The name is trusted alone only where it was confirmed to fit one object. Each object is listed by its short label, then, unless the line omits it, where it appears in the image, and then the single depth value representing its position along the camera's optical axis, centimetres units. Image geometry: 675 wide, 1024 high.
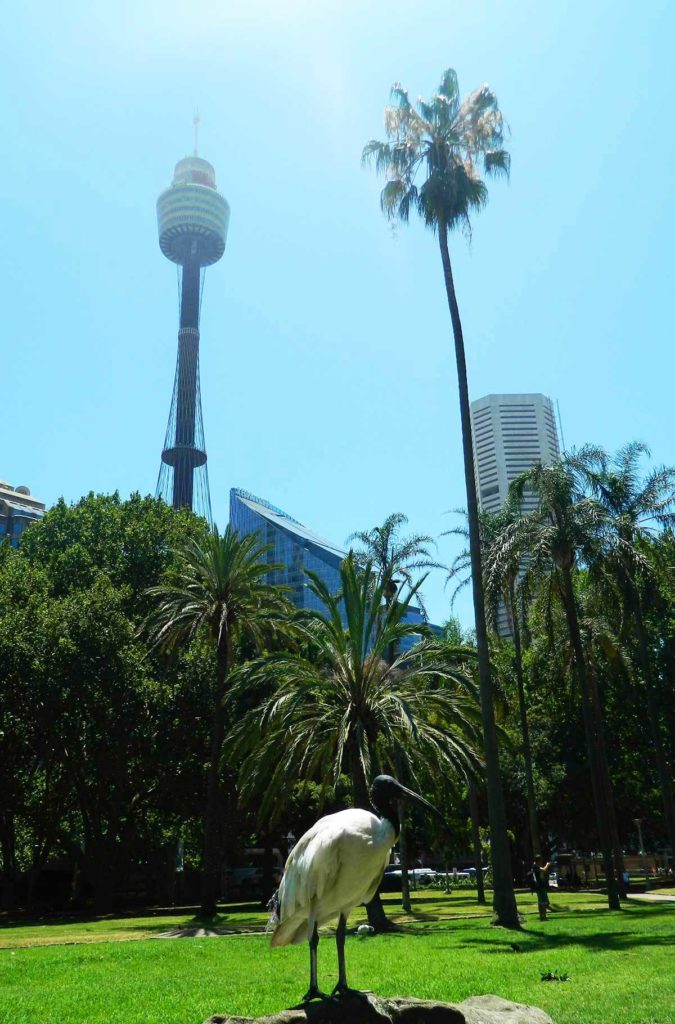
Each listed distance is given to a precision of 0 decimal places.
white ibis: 699
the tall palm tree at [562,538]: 2414
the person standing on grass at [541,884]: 2217
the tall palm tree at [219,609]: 2997
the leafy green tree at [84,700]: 3309
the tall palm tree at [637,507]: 2675
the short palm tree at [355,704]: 2184
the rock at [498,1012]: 680
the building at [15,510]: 13138
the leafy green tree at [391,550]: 3297
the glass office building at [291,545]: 12862
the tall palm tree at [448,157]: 2392
